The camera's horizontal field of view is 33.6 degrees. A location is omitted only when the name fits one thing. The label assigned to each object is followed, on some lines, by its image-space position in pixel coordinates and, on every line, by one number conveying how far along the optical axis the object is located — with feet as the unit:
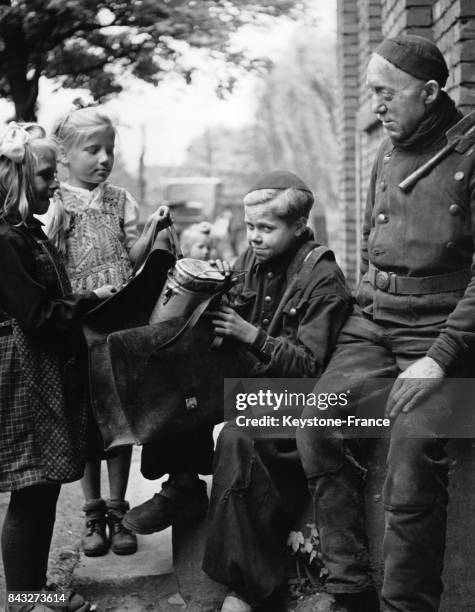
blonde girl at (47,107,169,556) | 10.77
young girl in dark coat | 8.89
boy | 9.31
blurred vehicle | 86.28
